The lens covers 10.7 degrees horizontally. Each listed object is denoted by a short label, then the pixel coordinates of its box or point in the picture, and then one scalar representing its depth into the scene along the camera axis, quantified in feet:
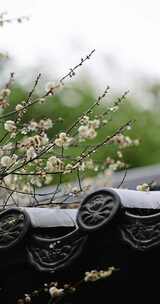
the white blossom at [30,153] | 11.14
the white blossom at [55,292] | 8.30
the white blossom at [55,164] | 11.39
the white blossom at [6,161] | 11.06
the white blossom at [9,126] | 11.32
